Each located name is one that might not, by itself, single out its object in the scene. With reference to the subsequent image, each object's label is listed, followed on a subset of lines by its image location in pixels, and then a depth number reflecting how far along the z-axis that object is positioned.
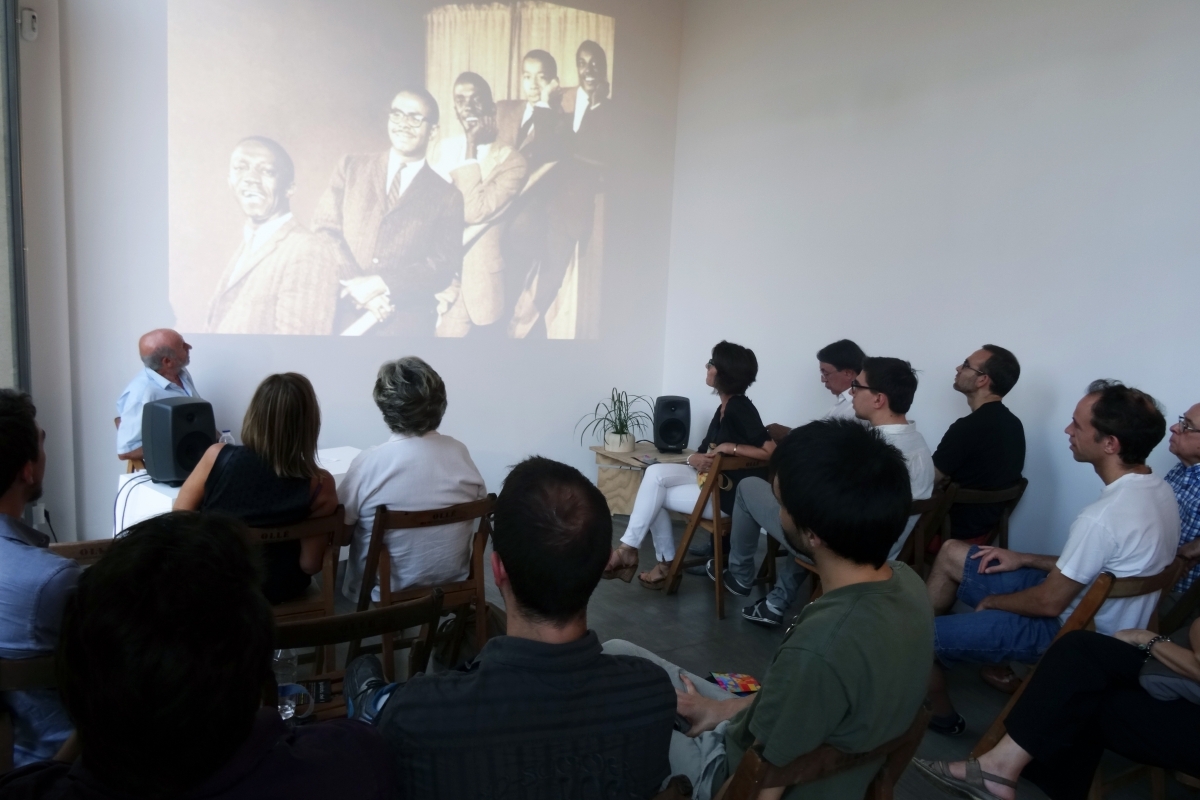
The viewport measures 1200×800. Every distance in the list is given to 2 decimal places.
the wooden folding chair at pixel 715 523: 3.50
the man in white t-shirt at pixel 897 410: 3.20
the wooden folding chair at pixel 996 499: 3.20
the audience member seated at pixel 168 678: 0.80
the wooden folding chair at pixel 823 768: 1.15
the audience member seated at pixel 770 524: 3.52
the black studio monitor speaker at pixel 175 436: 2.87
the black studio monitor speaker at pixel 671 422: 4.94
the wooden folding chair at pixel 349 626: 1.52
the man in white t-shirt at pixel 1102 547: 2.22
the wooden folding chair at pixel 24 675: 1.32
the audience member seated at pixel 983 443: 3.40
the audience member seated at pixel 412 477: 2.53
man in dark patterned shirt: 1.09
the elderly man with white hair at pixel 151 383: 3.58
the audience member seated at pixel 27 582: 1.43
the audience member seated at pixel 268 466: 2.26
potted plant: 5.62
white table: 2.86
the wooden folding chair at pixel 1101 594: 2.05
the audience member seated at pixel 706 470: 3.81
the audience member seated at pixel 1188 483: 2.71
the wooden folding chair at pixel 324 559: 2.23
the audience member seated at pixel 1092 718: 1.88
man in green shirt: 1.28
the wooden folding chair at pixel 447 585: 2.38
